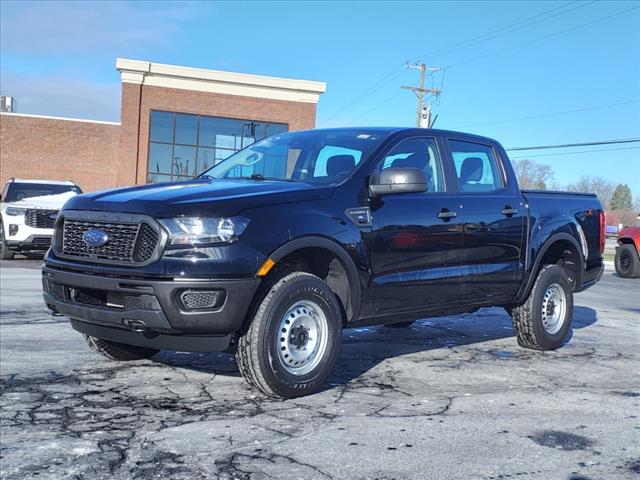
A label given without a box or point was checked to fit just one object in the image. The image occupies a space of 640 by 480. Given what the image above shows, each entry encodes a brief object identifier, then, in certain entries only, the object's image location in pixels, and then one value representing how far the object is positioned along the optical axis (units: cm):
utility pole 4322
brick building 3291
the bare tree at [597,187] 8289
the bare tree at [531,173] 7094
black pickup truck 417
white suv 1457
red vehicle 1697
